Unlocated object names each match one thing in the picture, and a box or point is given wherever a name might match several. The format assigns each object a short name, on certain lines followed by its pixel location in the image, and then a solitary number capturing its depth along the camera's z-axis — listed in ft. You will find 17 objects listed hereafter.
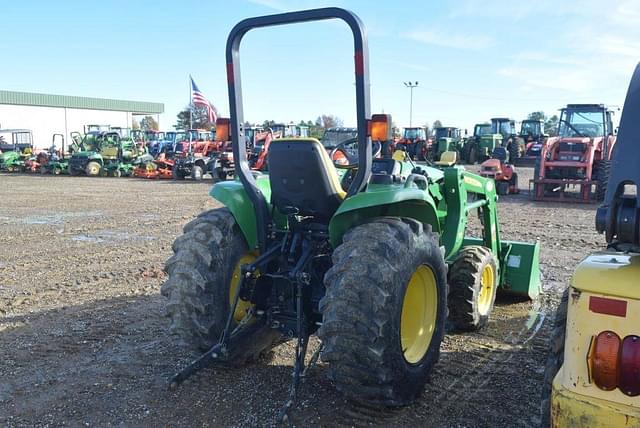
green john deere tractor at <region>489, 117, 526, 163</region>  85.97
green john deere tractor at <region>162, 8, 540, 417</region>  10.44
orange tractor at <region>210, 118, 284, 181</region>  65.11
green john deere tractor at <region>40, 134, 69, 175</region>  86.02
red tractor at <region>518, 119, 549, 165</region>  94.12
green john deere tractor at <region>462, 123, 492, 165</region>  89.40
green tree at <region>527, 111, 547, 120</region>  193.22
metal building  176.96
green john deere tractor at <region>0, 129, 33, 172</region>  92.99
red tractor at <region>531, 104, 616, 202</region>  45.16
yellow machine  6.23
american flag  64.28
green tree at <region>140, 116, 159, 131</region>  258.33
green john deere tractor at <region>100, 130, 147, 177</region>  82.66
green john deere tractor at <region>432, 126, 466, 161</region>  94.89
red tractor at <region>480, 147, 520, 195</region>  49.14
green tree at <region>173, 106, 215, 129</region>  296.30
